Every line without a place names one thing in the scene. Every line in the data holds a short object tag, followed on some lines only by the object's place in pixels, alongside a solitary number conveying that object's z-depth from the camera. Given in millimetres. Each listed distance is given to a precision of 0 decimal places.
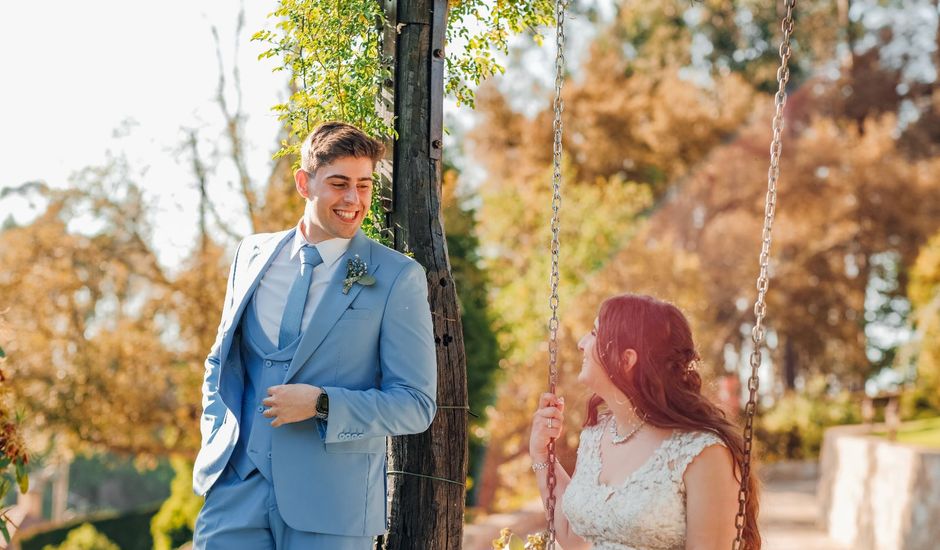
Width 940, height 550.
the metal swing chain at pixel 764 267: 2729
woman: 2809
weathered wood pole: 3525
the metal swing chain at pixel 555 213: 3072
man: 2678
